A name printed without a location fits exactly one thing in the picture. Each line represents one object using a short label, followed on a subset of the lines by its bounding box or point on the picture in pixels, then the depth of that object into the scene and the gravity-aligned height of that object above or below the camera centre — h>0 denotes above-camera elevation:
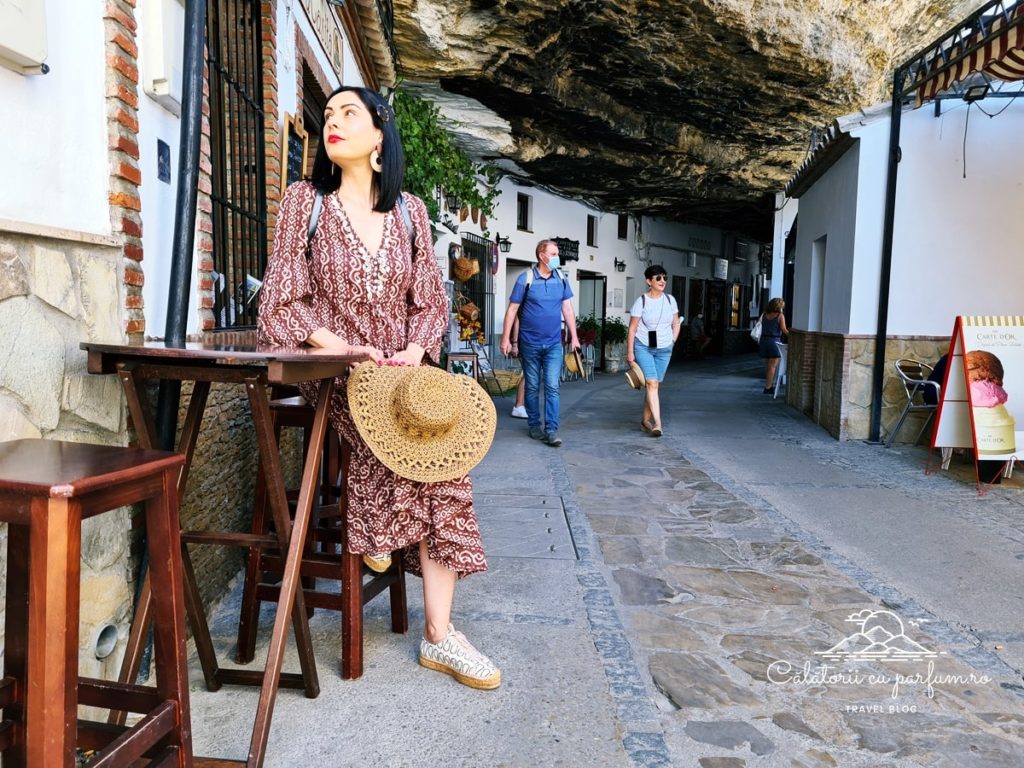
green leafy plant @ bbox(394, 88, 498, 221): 9.27 +2.47
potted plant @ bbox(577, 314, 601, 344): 16.03 +0.25
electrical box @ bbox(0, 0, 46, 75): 1.59 +0.62
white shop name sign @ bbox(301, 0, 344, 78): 5.09 +2.23
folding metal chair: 6.48 -0.29
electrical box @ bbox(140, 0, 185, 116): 2.33 +0.86
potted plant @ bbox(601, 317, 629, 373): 17.11 -0.04
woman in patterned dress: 2.18 +0.09
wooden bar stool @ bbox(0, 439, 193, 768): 1.17 -0.50
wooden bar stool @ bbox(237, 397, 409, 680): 2.33 -0.83
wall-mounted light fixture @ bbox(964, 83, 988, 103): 6.27 +2.23
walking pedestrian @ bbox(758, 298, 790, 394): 11.66 +0.20
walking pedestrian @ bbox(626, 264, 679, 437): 7.14 +0.11
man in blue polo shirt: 6.67 +0.15
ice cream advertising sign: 5.15 -0.24
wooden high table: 1.72 -0.24
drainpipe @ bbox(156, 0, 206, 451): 2.41 +0.49
